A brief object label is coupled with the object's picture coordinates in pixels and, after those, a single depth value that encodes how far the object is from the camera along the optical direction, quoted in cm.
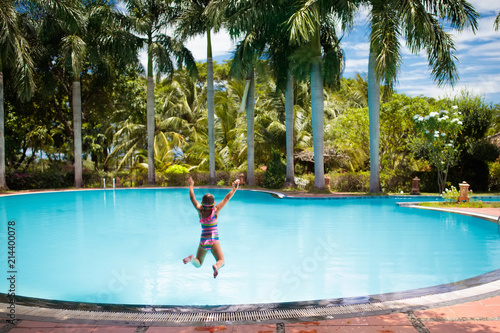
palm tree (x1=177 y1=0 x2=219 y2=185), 2403
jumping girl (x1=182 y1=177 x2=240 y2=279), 504
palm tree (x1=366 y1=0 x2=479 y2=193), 1542
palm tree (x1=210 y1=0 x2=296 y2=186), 1883
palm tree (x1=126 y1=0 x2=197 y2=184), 2442
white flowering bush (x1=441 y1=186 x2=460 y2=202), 1425
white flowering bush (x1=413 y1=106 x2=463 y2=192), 1750
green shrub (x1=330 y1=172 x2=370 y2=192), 2019
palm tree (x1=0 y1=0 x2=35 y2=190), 2033
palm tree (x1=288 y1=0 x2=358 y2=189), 1798
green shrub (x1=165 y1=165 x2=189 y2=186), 2577
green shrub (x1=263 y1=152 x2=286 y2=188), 2259
